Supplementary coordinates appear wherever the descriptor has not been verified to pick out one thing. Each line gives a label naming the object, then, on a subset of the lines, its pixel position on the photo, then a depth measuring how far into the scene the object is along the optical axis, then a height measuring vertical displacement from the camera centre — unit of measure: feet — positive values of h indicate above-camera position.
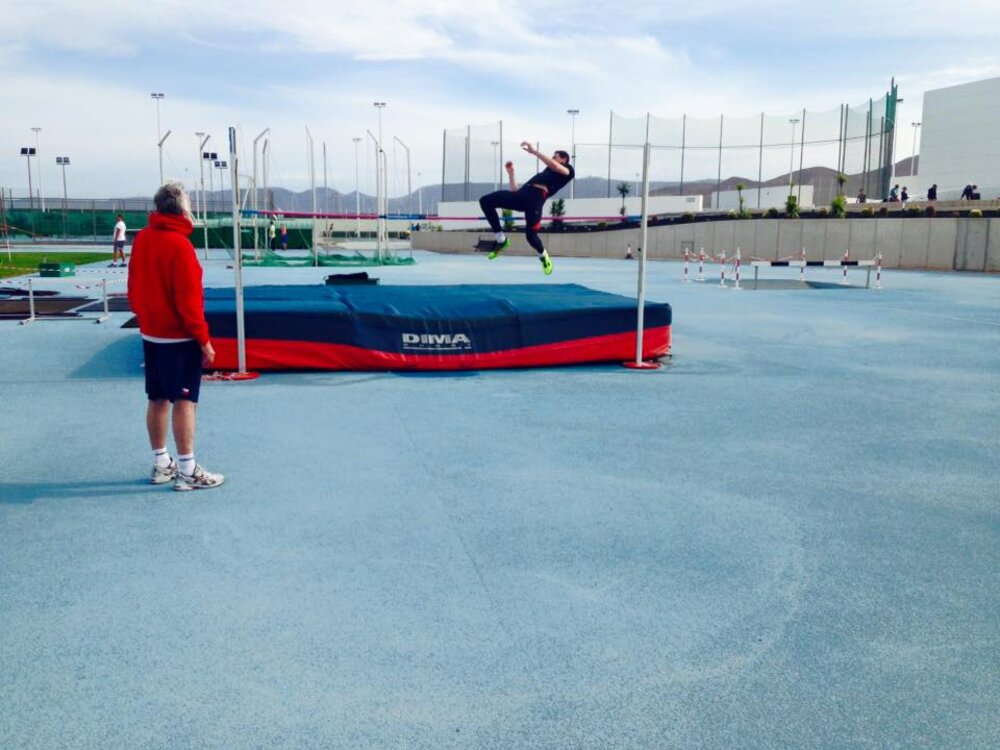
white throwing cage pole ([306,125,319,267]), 101.73 +8.33
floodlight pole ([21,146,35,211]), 216.45 +20.59
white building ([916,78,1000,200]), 144.25 +19.12
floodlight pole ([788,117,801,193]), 173.68 +19.15
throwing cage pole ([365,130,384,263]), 92.27 +5.40
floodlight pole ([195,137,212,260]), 98.68 +10.20
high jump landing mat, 28.68 -3.38
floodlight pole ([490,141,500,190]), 195.62 +16.27
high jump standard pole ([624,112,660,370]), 28.37 -2.02
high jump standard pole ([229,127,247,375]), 25.65 -0.67
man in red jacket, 15.35 -1.61
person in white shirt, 90.02 -0.67
